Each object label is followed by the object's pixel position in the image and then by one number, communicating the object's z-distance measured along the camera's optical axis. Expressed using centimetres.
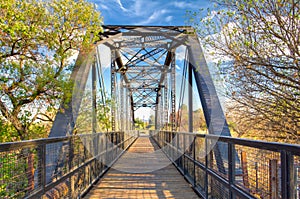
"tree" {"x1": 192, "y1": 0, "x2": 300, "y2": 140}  317
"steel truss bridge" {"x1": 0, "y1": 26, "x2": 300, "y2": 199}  176
